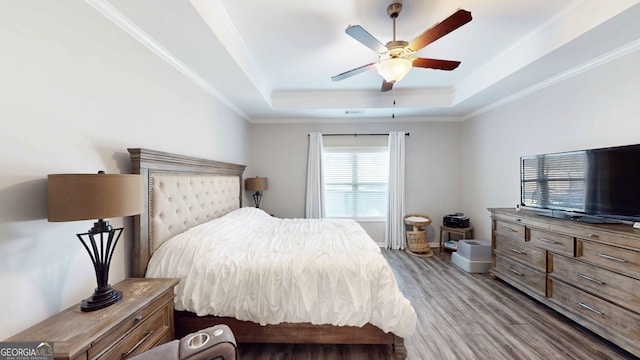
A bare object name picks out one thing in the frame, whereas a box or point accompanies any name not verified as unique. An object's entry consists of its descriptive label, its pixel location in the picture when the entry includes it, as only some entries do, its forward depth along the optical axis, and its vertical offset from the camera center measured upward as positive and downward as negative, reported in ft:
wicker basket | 13.50 -3.62
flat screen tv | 6.34 -0.11
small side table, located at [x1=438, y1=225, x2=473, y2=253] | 13.12 -2.87
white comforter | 5.65 -2.65
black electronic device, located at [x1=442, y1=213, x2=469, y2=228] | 13.38 -2.37
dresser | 5.75 -2.69
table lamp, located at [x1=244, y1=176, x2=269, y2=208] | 13.30 -0.29
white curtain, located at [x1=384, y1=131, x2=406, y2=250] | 14.60 -0.91
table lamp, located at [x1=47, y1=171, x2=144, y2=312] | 3.50 -0.35
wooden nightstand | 3.31 -2.31
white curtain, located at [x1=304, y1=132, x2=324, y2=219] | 14.78 +0.01
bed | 5.65 -3.10
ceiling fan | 5.27 +3.48
